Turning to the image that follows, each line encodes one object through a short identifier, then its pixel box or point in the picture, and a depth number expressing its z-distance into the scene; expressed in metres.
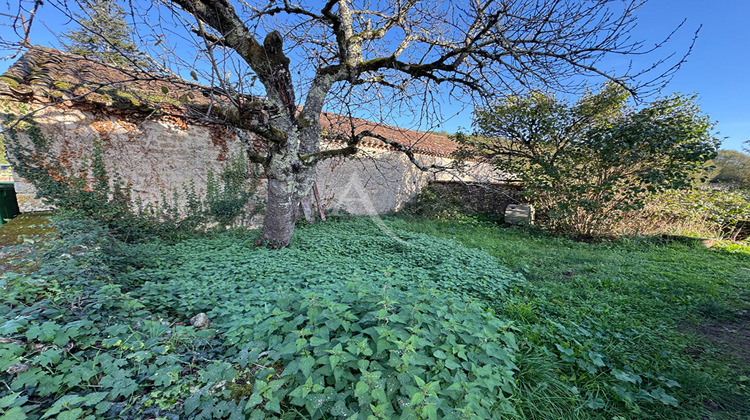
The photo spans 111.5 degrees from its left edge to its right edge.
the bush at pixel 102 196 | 4.39
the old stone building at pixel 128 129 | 4.24
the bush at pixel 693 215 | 6.72
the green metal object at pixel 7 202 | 4.73
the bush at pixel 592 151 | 5.51
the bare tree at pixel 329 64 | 3.30
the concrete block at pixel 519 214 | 8.23
